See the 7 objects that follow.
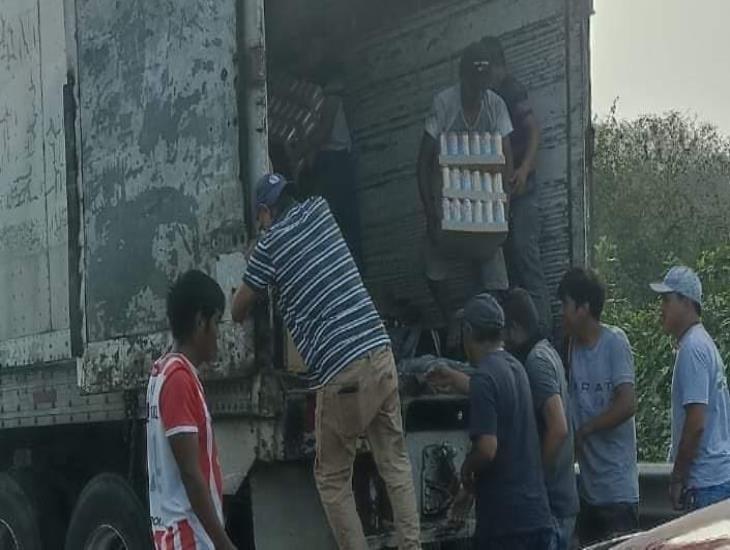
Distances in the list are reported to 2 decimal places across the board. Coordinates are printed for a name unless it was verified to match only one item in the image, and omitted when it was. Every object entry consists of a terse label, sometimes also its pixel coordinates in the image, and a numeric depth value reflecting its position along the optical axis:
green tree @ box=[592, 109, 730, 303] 25.66
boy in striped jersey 3.81
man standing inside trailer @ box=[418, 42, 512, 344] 6.35
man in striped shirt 4.76
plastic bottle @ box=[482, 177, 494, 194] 6.27
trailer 4.90
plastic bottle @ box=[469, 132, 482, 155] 6.33
